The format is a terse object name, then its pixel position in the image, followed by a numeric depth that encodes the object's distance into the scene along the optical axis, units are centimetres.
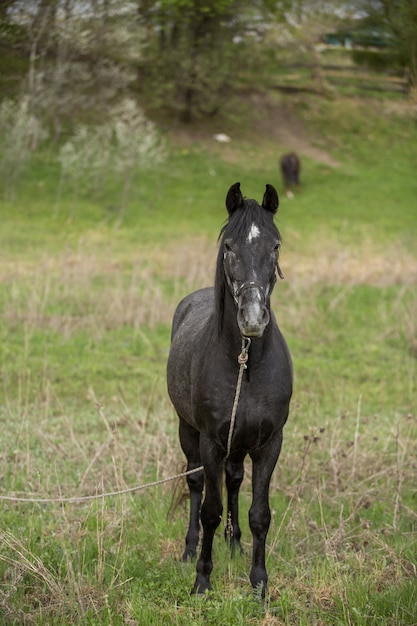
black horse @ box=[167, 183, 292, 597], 763
